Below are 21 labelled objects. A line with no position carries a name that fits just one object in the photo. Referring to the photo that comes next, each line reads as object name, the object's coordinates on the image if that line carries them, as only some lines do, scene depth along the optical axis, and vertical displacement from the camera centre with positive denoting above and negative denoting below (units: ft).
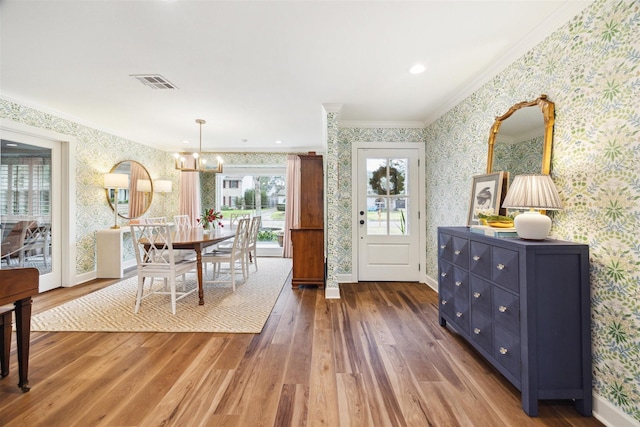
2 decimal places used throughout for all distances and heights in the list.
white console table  14.24 -2.04
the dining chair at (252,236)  14.51 -1.26
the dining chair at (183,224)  14.74 -0.60
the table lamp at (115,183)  14.32 +1.61
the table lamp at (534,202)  5.45 +0.20
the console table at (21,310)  5.29 -1.97
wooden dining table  10.26 -1.03
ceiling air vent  8.85 +4.45
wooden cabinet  12.73 -0.79
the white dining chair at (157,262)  9.64 -1.77
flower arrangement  12.84 -0.17
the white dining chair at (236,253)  12.32 -1.92
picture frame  7.50 +0.54
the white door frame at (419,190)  13.24 +1.09
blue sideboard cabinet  5.02 -2.04
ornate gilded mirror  6.15 +1.86
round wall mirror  15.84 +1.30
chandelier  12.91 +2.42
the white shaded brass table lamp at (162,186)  18.22 +1.84
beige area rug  8.64 -3.51
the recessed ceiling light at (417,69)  8.19 +4.37
